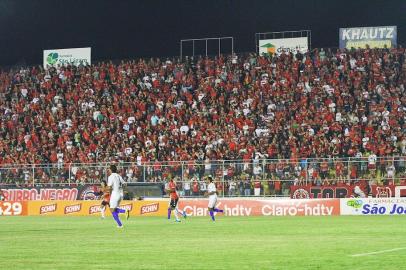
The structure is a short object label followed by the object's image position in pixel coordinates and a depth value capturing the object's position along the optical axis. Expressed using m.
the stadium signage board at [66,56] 72.25
